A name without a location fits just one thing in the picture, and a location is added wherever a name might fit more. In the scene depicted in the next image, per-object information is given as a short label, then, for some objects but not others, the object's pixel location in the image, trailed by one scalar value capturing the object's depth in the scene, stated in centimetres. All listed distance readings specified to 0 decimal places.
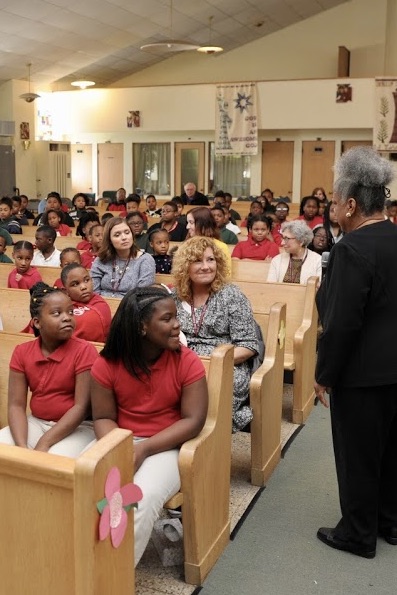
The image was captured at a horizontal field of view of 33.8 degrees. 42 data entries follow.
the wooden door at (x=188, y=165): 1561
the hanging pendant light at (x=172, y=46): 1087
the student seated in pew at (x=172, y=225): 708
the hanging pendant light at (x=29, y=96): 1333
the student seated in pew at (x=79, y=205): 1045
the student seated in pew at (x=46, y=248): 585
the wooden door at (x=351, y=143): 1427
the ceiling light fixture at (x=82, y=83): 1348
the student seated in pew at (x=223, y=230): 713
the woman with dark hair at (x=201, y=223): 491
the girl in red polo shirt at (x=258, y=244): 602
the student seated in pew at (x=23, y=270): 489
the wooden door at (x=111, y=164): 1622
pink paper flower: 164
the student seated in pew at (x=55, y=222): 822
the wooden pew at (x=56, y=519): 158
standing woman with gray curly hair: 235
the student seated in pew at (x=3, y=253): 599
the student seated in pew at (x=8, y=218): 814
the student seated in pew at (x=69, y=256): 491
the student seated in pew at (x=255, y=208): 898
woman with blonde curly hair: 320
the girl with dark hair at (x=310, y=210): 784
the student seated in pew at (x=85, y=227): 649
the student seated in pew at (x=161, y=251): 536
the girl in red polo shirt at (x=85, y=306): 331
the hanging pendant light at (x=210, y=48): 1185
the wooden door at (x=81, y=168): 1634
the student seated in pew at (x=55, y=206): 917
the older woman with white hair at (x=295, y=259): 481
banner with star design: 1398
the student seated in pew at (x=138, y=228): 622
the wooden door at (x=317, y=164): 1464
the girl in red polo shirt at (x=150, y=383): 237
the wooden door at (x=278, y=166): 1500
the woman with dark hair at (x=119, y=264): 427
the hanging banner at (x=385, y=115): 1291
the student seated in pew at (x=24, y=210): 1051
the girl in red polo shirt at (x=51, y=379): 258
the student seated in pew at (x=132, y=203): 1005
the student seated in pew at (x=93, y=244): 550
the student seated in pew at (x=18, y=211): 975
